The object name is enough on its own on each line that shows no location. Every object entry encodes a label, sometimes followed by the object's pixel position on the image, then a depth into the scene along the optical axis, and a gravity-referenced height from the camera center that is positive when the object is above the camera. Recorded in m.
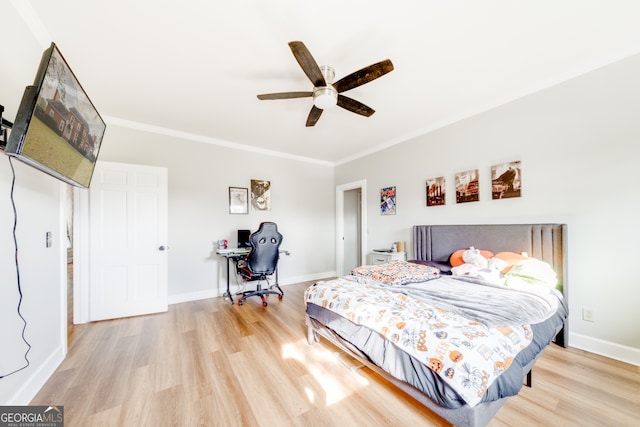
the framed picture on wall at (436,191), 3.31 +0.30
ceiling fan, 1.68 +1.08
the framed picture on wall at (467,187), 2.98 +0.32
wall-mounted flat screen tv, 1.08 +0.52
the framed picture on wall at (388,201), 4.02 +0.21
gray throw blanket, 1.53 -0.68
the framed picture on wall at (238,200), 4.13 +0.27
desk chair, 3.43 -0.65
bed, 1.17 -0.70
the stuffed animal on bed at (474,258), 2.55 -0.53
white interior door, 2.97 -0.31
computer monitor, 4.07 -0.41
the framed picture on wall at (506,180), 2.64 +0.35
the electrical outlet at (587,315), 2.19 -1.00
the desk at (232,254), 3.59 -0.59
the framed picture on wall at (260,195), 4.35 +0.37
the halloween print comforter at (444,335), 1.13 -0.70
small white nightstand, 3.63 -0.70
